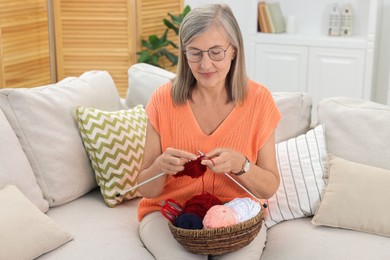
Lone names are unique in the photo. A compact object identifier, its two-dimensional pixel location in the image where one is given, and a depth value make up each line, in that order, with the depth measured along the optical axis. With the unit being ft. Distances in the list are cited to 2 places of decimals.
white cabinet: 14.99
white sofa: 6.65
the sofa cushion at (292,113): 8.14
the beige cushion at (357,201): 7.04
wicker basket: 5.95
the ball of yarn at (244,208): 6.17
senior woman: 6.58
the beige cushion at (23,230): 6.15
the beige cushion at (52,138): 7.52
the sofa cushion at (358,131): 7.68
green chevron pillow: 7.77
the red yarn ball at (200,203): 6.41
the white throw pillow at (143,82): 8.96
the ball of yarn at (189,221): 6.16
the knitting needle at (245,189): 6.36
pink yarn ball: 5.99
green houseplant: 14.25
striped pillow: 7.39
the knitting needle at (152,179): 6.33
